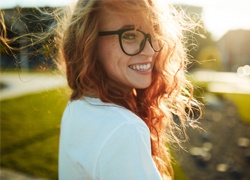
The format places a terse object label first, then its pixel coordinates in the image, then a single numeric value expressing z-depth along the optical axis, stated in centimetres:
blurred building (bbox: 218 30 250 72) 4612
